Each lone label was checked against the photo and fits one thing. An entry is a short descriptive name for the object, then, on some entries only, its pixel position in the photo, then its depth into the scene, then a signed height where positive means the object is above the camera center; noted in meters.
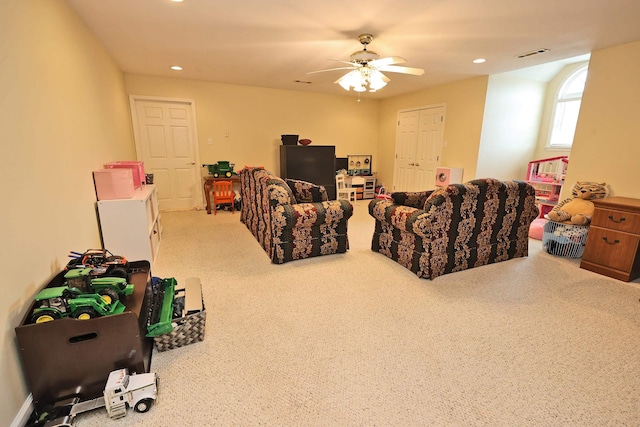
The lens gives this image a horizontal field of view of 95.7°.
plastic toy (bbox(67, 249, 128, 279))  1.80 -0.72
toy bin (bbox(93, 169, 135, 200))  2.68 -0.29
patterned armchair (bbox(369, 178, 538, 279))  2.70 -0.68
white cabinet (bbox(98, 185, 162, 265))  2.71 -0.70
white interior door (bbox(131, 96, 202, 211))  5.08 +0.09
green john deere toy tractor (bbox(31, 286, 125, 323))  1.42 -0.76
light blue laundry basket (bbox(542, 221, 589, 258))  3.36 -0.94
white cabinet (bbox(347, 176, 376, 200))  6.85 -0.71
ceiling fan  2.93 +0.92
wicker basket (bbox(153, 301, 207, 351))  1.81 -1.13
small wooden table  5.29 -0.52
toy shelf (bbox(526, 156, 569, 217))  4.80 -0.35
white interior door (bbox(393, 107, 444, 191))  5.66 +0.16
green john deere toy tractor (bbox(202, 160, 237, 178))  5.31 -0.28
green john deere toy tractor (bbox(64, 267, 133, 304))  1.64 -0.75
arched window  5.14 +0.86
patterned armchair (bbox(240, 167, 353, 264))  3.05 -0.69
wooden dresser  2.80 -0.81
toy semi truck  1.36 -1.16
